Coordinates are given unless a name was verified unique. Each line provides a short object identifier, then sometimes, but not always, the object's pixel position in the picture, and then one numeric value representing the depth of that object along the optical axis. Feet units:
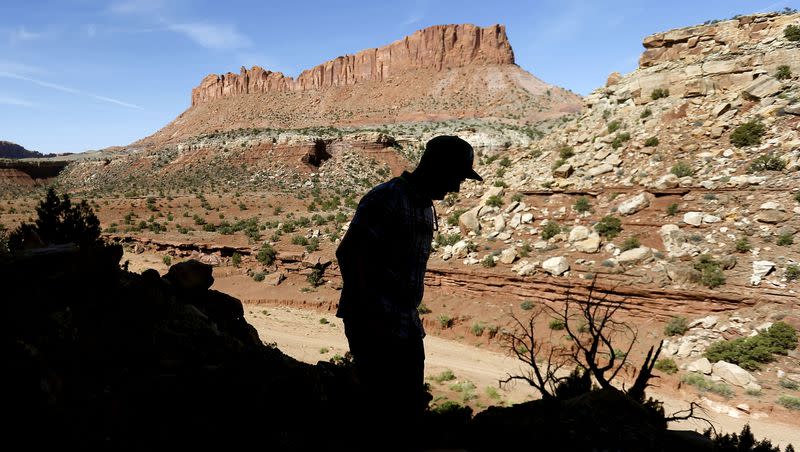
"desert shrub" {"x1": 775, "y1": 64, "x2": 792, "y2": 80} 57.34
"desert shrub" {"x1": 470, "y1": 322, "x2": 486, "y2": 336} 46.65
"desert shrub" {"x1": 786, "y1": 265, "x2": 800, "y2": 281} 37.82
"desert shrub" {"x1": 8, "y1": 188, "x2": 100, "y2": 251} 49.49
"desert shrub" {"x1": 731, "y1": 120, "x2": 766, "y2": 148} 52.26
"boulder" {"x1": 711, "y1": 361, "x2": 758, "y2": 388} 32.40
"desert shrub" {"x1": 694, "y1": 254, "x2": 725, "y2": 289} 39.96
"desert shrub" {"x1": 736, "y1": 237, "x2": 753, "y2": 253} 41.86
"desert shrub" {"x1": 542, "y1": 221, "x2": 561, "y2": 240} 54.48
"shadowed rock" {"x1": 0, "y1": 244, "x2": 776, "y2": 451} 8.68
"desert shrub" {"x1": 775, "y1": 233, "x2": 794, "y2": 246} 40.70
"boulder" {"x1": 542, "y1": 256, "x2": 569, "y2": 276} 47.83
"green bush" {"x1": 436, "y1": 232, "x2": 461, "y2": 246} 60.75
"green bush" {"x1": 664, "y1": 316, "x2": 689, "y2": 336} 38.75
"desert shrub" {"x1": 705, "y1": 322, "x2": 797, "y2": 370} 33.58
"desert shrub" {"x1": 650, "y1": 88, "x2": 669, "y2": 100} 68.28
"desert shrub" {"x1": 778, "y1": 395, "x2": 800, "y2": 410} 29.41
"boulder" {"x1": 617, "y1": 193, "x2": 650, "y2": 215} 51.55
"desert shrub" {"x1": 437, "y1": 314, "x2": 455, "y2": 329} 49.38
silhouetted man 7.41
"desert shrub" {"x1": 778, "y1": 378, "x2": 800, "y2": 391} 31.16
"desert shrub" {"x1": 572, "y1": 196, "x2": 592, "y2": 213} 55.77
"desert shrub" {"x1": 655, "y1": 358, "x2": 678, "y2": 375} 35.65
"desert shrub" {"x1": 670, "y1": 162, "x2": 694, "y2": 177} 53.36
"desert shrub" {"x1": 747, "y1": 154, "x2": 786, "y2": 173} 47.47
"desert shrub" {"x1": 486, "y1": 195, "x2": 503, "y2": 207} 64.18
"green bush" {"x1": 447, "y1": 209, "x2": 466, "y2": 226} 66.03
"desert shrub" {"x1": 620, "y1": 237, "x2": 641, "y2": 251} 47.65
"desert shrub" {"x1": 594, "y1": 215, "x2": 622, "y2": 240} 50.65
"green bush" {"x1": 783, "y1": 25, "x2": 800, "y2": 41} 59.96
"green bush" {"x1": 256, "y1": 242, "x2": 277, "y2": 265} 67.31
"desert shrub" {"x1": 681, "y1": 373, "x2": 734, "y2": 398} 32.18
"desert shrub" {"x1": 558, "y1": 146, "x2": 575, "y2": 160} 70.03
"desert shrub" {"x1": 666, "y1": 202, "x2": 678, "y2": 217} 49.37
